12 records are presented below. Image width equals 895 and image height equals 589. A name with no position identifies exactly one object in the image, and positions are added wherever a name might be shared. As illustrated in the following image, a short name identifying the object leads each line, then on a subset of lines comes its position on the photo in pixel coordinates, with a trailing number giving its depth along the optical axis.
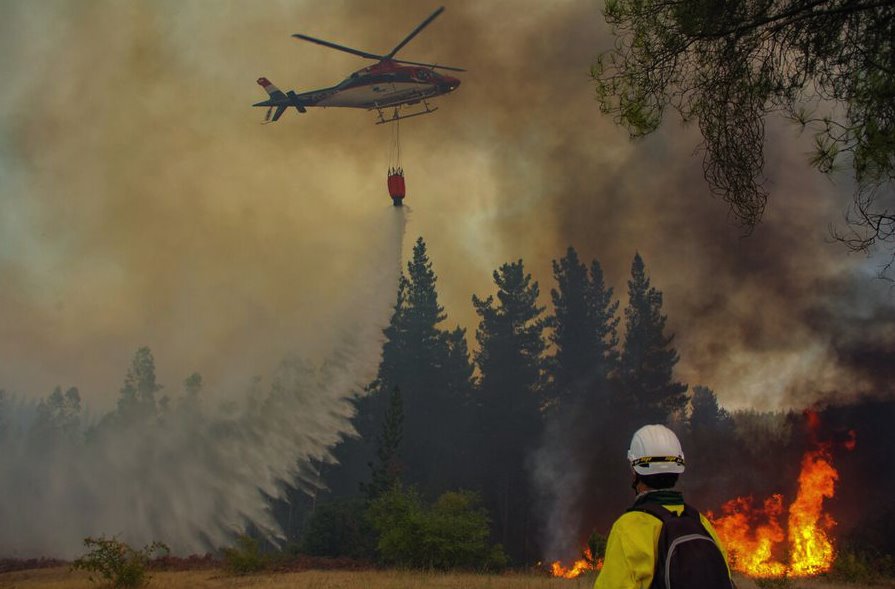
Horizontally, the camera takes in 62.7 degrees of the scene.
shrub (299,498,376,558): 40.72
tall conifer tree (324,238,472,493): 69.88
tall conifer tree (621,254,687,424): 60.75
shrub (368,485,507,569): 29.55
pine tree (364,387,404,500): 44.59
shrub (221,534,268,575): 28.70
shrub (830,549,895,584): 27.98
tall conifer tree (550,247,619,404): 66.75
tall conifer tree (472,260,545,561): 60.39
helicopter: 48.84
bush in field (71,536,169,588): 23.03
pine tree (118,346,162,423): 94.38
